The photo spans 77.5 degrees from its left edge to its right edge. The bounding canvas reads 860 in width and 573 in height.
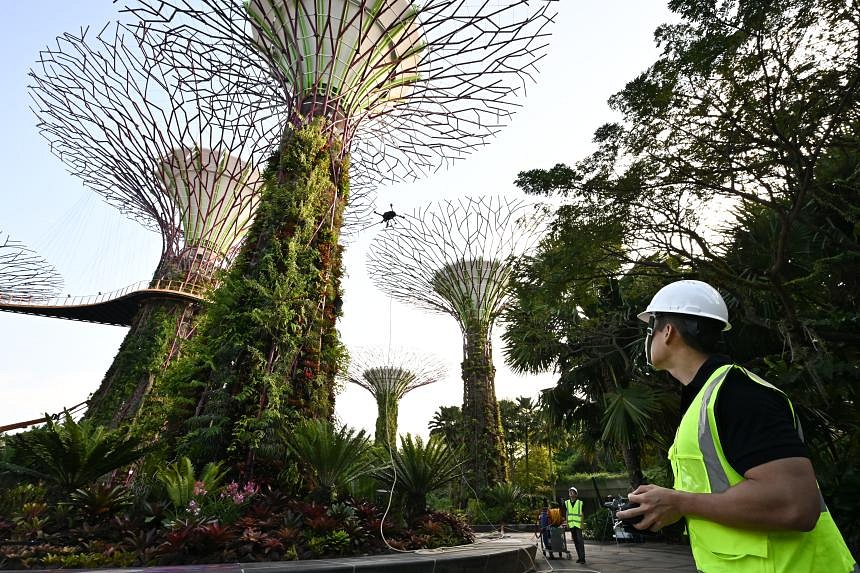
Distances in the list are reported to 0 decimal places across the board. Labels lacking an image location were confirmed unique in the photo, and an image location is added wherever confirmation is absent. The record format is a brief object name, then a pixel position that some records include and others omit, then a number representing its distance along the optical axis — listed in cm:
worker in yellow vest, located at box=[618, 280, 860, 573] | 113
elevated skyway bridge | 2781
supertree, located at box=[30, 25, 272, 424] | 1493
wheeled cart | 1002
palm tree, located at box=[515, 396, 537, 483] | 4381
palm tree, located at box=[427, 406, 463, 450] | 4763
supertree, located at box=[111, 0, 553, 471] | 671
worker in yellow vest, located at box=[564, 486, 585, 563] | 925
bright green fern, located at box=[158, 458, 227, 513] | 504
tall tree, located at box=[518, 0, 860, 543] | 672
